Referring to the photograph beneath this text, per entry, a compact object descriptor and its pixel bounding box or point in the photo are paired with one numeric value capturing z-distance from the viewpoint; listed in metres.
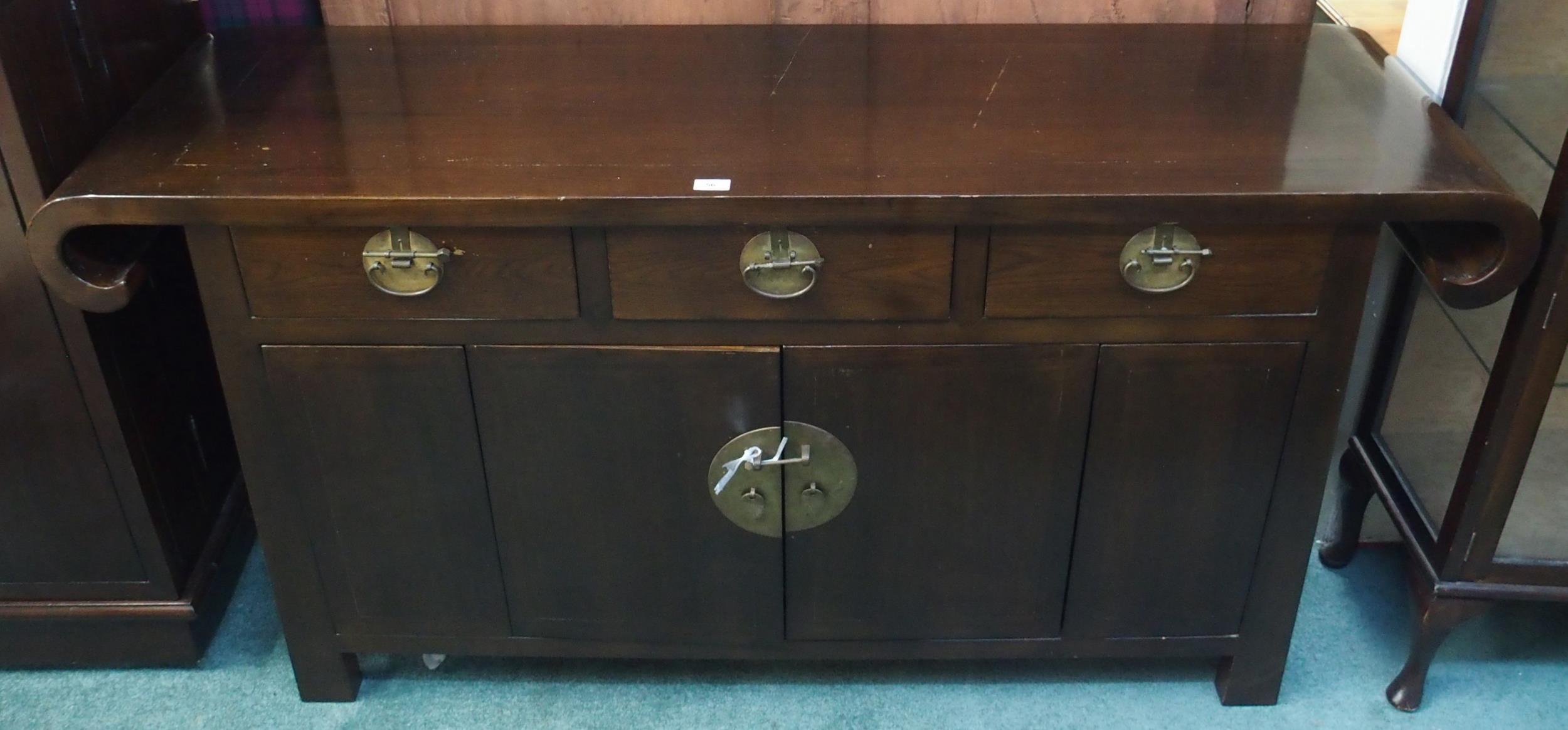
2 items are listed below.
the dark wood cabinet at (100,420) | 1.19
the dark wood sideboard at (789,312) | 1.11
